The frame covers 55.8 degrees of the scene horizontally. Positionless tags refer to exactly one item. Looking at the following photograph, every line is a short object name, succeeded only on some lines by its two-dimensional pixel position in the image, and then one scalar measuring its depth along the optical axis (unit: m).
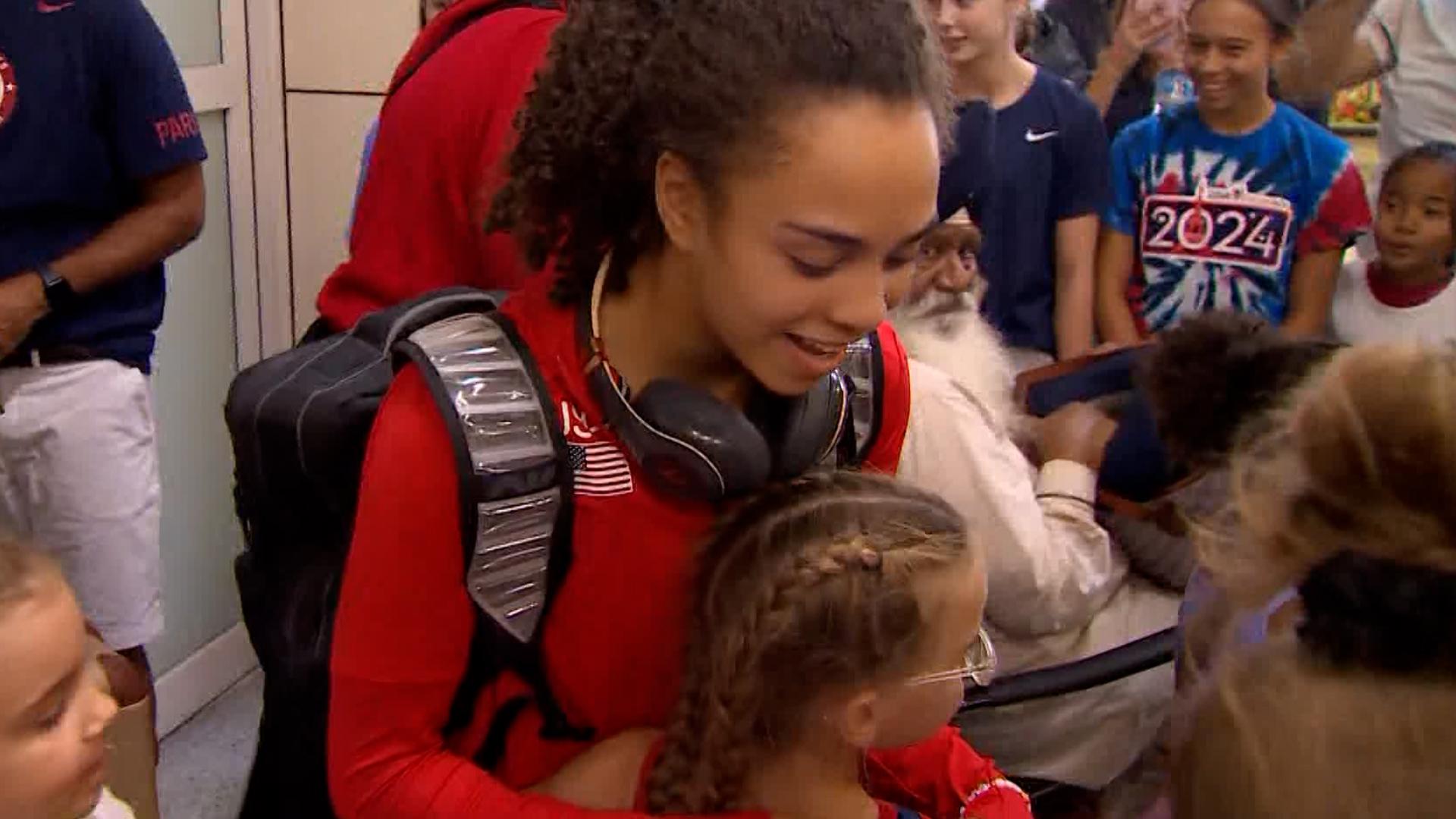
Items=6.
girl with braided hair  0.99
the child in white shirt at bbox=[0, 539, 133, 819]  0.91
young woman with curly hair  0.88
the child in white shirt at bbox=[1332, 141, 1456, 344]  2.38
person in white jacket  1.55
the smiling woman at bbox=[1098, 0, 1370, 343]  2.33
